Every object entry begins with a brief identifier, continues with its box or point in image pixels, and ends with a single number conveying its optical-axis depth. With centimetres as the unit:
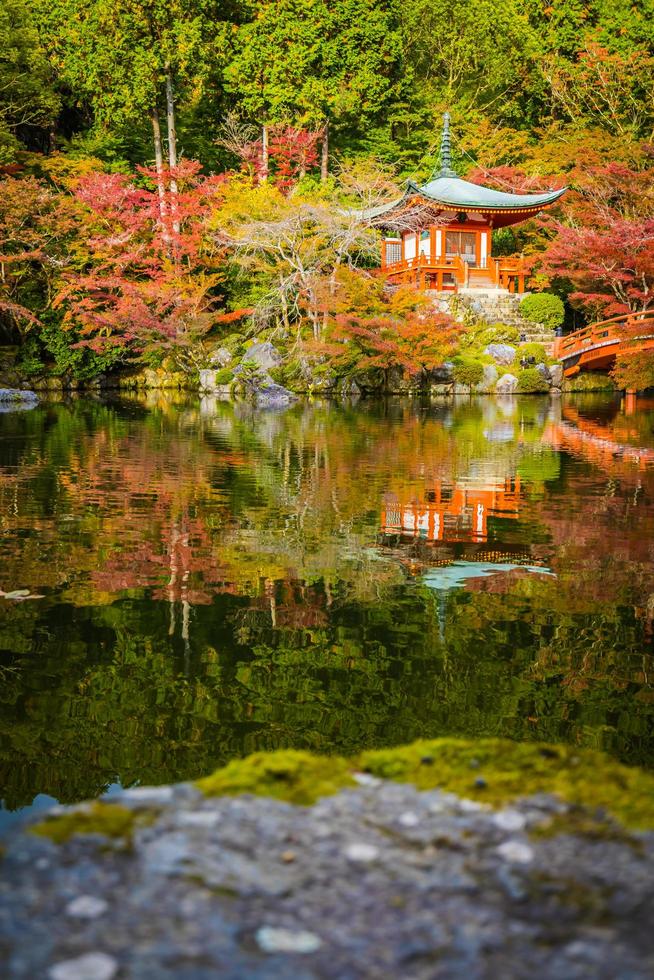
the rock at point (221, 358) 2828
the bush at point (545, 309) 3020
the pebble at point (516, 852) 163
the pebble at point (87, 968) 129
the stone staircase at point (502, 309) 3003
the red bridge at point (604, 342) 2498
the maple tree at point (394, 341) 2452
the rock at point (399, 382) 2661
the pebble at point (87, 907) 142
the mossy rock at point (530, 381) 2661
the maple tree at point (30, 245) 2666
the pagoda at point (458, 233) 3011
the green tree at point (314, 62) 3055
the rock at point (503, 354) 2747
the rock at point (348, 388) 2638
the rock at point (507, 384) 2678
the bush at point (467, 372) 2630
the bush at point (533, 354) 2761
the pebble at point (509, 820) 175
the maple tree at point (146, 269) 2722
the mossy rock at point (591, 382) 2836
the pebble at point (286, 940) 137
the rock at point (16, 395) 2275
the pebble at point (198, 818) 173
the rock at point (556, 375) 2742
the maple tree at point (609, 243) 2650
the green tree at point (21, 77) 2858
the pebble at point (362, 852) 163
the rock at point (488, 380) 2678
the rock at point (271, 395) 2402
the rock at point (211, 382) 2737
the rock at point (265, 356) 2669
